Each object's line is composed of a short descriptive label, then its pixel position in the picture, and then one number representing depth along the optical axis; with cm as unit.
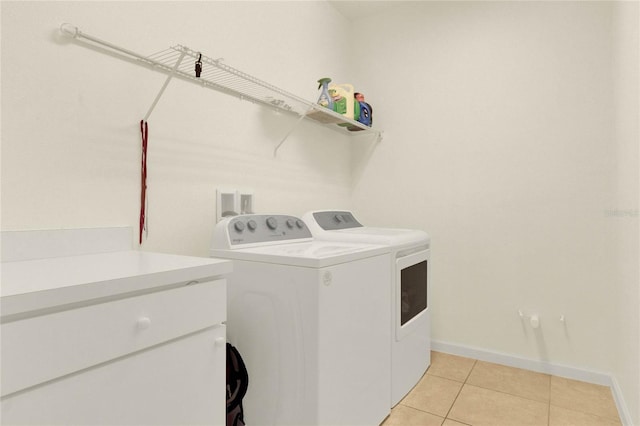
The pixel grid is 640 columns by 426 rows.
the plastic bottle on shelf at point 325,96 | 215
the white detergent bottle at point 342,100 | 230
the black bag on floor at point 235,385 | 132
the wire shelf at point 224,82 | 125
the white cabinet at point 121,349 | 63
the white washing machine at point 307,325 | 124
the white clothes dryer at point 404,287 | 170
